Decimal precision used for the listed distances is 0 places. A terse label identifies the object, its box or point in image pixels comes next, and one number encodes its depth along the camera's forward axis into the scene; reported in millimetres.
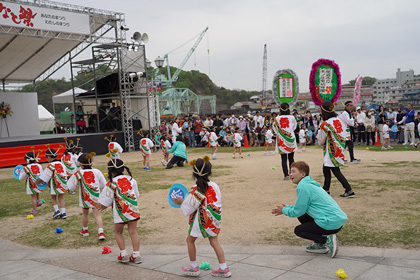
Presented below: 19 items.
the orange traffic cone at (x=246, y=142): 21719
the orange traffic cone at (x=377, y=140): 17969
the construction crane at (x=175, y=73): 105125
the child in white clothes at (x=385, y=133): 16031
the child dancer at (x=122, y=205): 5023
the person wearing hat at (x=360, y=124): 18203
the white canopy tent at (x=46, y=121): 34062
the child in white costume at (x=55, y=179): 7621
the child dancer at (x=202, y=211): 4340
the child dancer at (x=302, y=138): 16797
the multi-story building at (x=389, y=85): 90812
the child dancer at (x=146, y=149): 14164
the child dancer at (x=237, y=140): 16203
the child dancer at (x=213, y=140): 16609
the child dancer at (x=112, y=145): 12807
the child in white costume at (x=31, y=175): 8000
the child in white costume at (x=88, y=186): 6387
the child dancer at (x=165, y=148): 14961
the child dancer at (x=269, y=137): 16741
